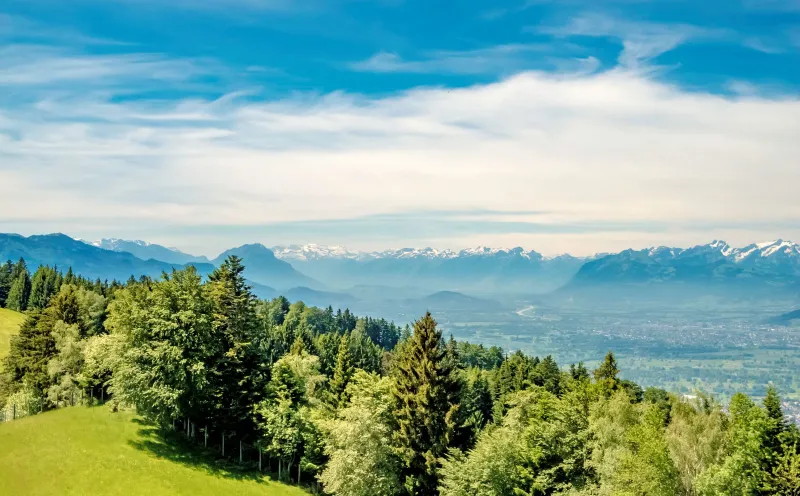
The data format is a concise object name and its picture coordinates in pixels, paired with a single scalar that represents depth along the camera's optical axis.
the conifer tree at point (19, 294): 151.12
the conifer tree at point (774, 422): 39.84
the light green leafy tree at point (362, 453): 48.25
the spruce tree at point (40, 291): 141.74
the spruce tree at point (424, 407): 50.16
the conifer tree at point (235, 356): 57.09
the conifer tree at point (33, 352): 70.44
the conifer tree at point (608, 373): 74.06
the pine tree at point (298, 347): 91.64
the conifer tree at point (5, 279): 167.12
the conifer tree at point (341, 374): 70.88
